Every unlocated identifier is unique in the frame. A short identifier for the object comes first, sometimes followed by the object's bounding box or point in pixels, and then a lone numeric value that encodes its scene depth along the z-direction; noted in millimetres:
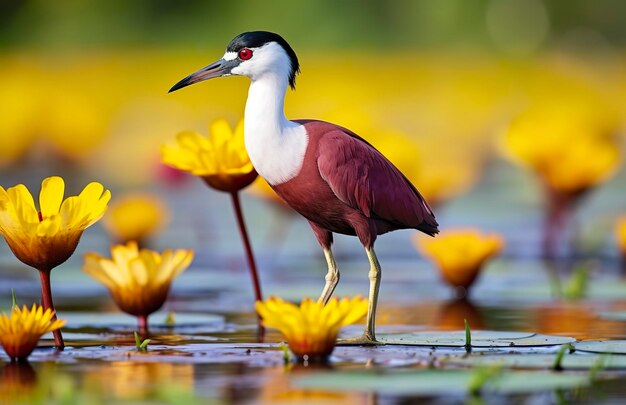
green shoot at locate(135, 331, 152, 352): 11289
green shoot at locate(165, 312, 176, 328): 13456
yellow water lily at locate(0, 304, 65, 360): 10516
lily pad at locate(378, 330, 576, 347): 11523
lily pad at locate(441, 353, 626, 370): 10312
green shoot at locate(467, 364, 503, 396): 9102
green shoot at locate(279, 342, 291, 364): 10573
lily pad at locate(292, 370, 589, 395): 9297
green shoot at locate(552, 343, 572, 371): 10164
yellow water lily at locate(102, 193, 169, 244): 19016
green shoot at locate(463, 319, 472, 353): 11198
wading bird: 11906
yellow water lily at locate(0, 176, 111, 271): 11062
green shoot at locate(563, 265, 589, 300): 15516
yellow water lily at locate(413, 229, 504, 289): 15492
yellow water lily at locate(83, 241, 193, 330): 12422
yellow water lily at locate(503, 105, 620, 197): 18781
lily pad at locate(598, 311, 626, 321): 13659
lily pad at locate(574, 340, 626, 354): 11000
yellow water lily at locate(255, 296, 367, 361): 10375
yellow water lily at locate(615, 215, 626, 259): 17281
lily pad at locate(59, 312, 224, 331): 13383
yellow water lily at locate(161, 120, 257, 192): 12734
